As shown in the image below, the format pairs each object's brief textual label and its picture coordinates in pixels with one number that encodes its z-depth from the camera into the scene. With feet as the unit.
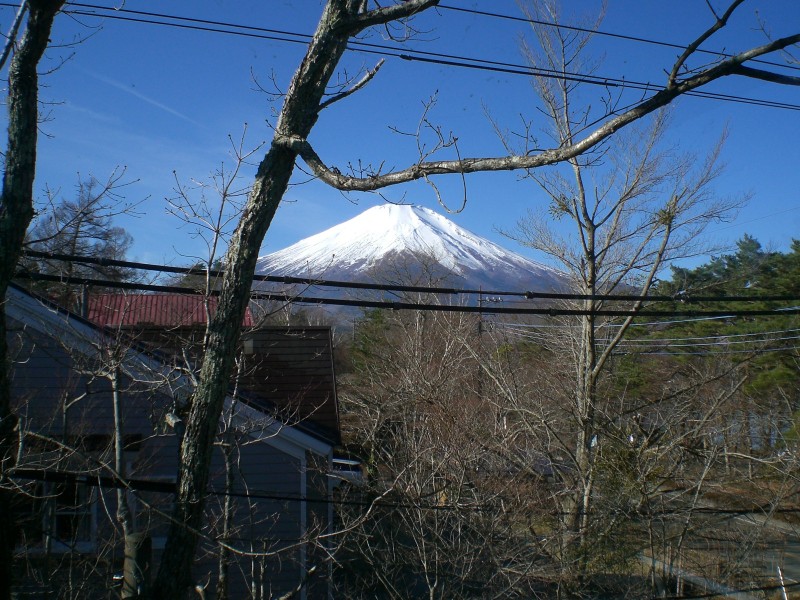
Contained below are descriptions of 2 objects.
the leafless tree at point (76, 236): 20.29
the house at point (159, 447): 28.55
